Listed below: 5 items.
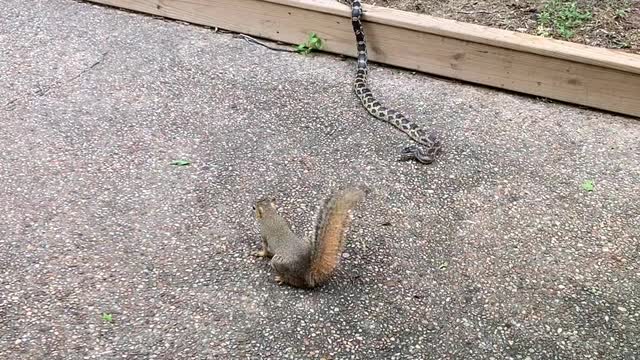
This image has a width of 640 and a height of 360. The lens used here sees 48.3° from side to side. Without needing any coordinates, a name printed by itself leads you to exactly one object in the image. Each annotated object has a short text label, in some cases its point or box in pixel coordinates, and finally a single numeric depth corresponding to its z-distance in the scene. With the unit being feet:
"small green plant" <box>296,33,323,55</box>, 18.29
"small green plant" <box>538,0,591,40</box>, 17.12
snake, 14.57
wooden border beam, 15.89
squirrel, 10.61
